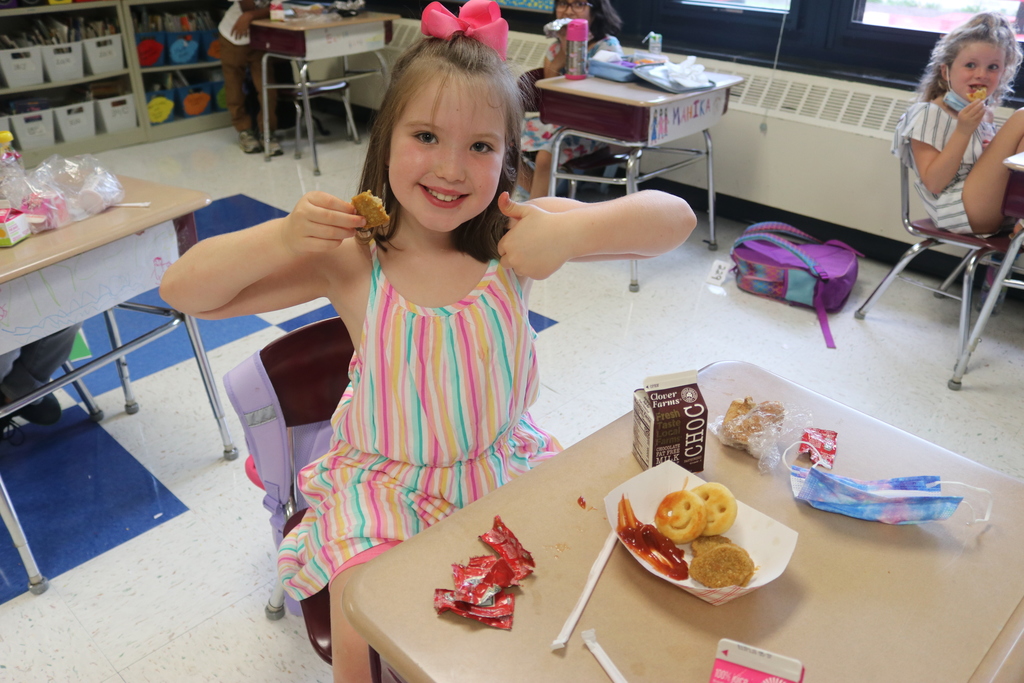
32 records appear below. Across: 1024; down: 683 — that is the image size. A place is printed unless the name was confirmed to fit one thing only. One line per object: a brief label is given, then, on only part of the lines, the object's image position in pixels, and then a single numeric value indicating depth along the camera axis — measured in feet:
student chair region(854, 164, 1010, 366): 7.99
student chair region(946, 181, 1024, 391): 7.25
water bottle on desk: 10.21
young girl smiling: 3.25
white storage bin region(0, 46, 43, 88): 14.29
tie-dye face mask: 2.78
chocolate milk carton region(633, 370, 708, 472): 2.98
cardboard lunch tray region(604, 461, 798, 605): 2.49
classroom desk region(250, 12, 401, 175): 13.91
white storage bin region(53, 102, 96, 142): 15.12
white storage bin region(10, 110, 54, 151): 14.53
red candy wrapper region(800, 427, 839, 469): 3.12
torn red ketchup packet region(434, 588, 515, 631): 2.38
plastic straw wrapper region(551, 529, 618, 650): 2.32
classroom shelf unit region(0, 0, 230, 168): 14.71
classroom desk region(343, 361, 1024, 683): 2.27
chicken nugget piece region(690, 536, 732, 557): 2.62
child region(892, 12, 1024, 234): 8.00
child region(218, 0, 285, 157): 15.06
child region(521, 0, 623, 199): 11.27
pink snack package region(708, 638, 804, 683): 2.13
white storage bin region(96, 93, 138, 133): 15.70
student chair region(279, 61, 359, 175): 14.12
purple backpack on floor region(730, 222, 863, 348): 9.57
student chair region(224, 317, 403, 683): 4.02
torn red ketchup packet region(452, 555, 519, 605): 2.42
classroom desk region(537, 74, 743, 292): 9.36
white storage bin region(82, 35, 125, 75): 15.23
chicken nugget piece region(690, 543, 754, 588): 2.47
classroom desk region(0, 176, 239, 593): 4.91
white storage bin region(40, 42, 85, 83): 14.76
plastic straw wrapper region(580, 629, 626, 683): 2.22
